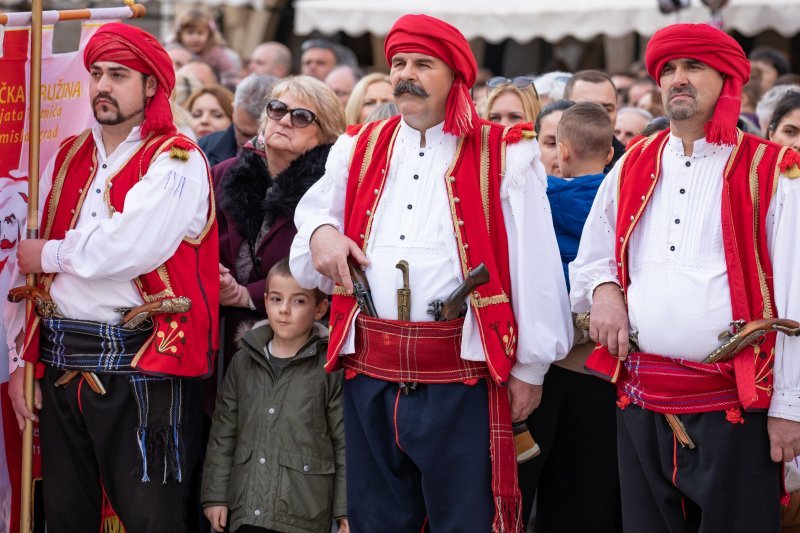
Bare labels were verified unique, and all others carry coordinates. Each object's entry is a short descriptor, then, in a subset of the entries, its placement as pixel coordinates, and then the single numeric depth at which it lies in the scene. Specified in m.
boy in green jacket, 9.27
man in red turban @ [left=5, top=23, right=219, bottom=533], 8.71
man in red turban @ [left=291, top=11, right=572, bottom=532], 8.05
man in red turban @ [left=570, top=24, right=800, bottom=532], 7.30
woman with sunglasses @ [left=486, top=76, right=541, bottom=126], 11.46
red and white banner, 9.31
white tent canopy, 21.94
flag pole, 8.96
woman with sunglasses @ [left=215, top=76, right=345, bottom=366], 10.09
